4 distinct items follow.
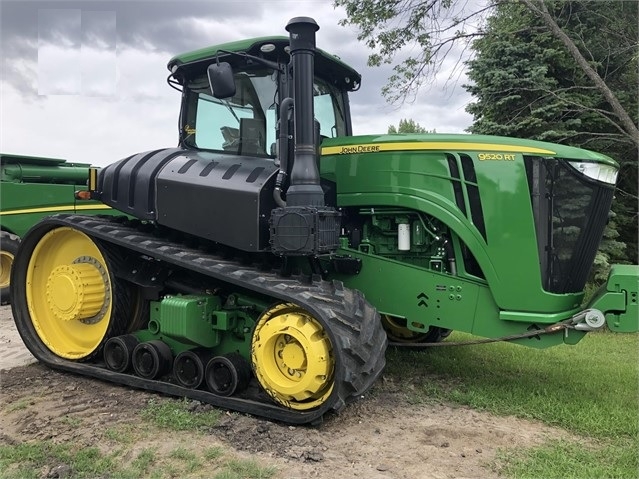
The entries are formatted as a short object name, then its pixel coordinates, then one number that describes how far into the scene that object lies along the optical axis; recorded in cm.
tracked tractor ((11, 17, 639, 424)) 422
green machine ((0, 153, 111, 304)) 1005
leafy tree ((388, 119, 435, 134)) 3969
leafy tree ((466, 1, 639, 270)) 1055
